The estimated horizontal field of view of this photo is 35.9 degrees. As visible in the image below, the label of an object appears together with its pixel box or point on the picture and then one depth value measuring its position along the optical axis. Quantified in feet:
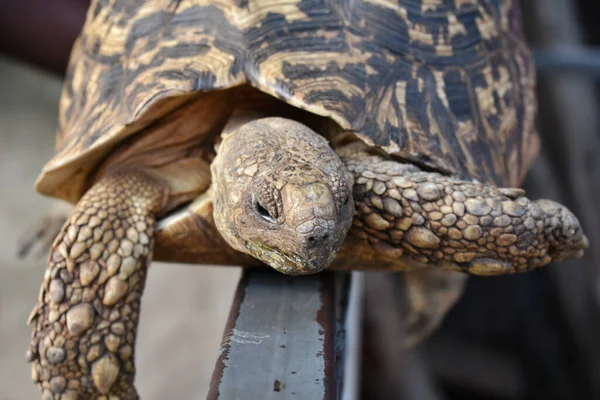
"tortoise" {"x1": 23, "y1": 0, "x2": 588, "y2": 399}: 0.90
